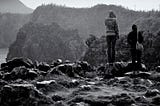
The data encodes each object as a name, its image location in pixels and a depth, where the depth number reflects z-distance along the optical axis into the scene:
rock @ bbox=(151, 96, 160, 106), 7.91
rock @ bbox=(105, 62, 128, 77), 13.37
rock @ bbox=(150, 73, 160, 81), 12.00
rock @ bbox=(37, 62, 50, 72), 15.87
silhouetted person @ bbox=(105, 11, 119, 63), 14.27
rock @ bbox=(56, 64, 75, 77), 13.91
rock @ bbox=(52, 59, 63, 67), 17.40
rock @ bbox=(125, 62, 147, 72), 13.17
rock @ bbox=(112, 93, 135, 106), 7.78
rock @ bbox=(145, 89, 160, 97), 8.60
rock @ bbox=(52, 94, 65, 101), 8.68
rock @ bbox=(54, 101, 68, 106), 7.82
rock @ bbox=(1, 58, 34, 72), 15.55
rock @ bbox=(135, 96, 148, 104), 8.07
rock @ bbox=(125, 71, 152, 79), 12.32
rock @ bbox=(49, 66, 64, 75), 13.45
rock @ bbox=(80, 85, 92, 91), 9.87
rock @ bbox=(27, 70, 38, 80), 13.00
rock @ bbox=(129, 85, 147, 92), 9.92
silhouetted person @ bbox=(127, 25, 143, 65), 12.73
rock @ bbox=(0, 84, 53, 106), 7.61
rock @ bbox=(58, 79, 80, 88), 11.03
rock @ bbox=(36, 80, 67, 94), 9.91
